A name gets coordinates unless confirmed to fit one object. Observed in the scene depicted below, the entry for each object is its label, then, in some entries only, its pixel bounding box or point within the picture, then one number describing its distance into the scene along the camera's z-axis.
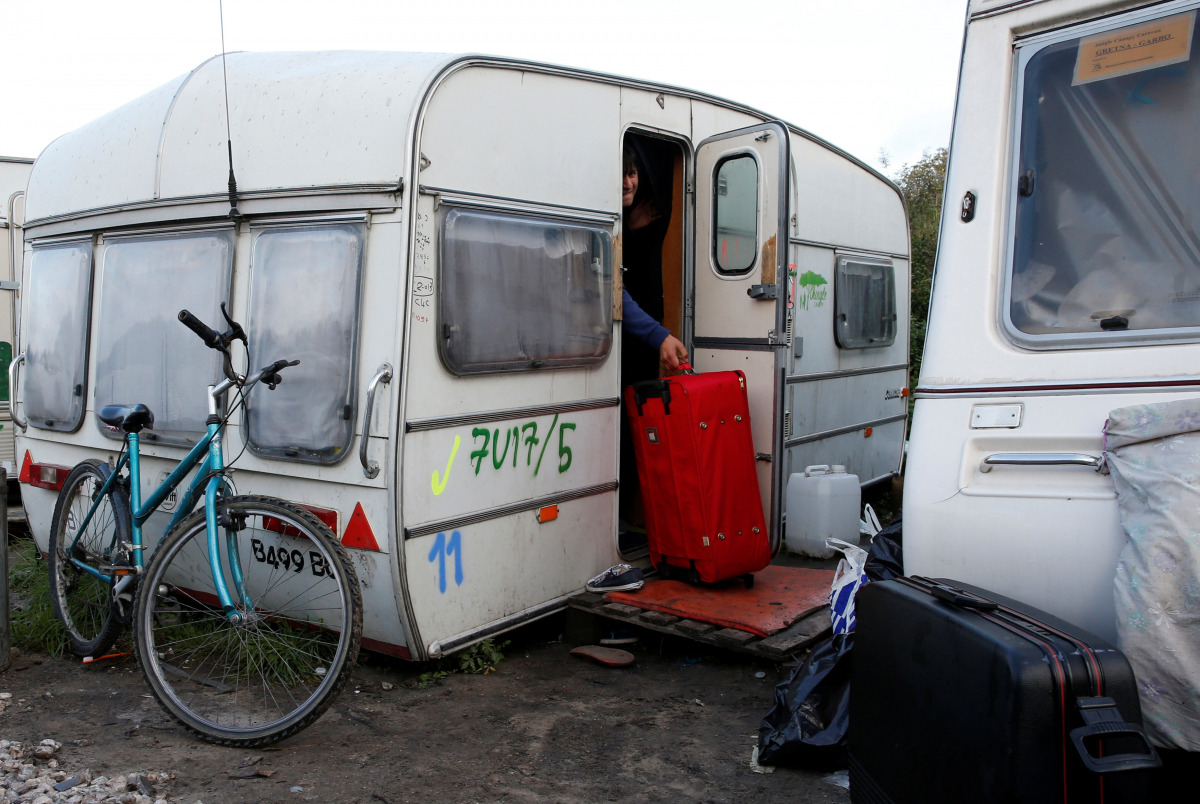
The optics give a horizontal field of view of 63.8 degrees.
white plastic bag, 3.52
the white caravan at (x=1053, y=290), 2.22
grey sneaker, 4.67
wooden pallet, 4.02
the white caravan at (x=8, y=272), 6.85
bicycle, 3.56
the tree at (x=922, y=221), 11.75
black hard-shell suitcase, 1.82
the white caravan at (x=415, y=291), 3.83
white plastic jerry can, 5.73
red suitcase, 4.52
